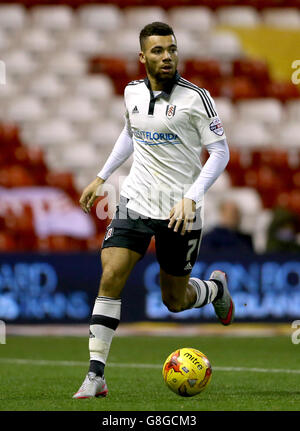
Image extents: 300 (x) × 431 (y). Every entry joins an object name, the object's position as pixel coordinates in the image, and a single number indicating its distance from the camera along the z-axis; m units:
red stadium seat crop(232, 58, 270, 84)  20.22
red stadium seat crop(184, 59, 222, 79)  19.53
